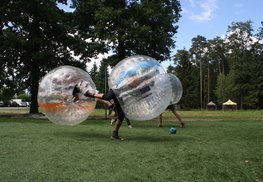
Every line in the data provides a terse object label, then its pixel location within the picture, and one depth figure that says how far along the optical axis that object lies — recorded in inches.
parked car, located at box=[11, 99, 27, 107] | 2500.6
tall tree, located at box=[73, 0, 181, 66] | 884.8
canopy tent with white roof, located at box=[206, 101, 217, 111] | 2390.0
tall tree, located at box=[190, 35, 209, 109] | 2982.8
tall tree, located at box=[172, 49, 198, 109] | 2281.8
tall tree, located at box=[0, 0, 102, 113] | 800.6
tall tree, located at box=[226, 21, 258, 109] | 2318.8
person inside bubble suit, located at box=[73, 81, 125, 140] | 309.3
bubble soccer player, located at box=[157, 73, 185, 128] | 465.4
